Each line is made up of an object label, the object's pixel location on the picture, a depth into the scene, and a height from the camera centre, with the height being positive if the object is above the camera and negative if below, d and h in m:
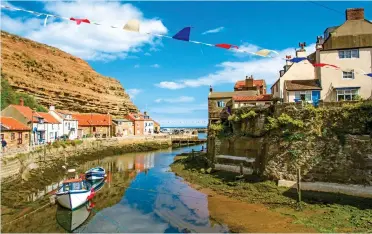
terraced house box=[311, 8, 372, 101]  26.36 +6.22
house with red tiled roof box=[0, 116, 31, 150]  31.26 -0.74
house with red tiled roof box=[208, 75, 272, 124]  36.94 +3.69
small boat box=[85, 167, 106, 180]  27.64 -4.81
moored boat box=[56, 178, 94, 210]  19.19 -4.74
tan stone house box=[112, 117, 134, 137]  71.19 -0.34
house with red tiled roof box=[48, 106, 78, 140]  52.27 +0.46
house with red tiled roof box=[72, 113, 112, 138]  63.47 +0.23
